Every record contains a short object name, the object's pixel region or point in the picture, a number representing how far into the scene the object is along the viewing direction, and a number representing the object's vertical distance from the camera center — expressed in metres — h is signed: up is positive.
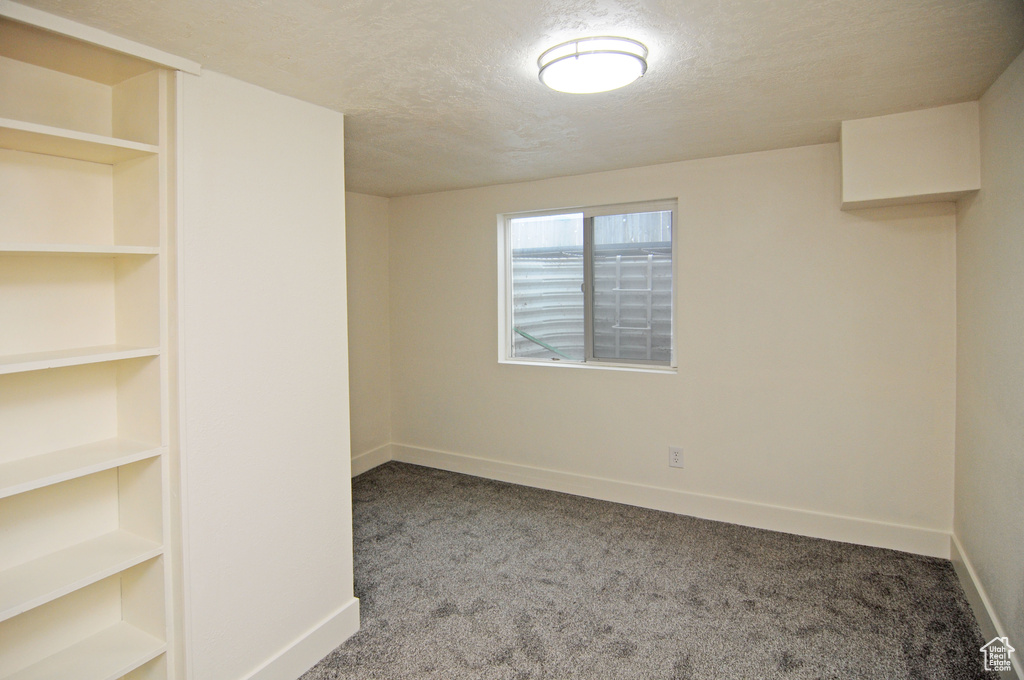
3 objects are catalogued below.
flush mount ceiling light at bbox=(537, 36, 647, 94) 1.78 +0.86
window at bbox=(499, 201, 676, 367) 3.73 +0.32
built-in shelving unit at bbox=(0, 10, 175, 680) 1.68 -0.07
